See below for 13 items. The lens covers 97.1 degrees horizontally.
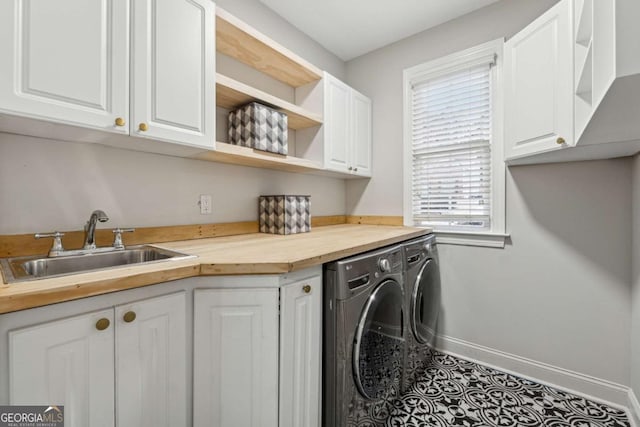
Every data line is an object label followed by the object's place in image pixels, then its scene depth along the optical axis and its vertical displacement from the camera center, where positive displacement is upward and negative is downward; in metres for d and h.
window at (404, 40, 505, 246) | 2.15 +0.56
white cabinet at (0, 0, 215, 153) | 0.94 +0.58
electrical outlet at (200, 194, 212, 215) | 1.79 +0.07
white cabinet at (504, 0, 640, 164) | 0.72 +0.52
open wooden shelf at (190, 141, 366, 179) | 1.60 +0.37
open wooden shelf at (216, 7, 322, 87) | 1.61 +1.08
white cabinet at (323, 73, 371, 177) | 2.28 +0.76
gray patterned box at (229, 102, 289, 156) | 1.73 +0.56
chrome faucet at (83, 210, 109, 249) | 1.23 -0.05
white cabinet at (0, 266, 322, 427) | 0.76 -0.45
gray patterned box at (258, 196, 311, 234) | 1.99 +0.01
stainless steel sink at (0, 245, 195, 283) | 0.97 -0.19
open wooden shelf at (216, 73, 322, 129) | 1.60 +0.73
